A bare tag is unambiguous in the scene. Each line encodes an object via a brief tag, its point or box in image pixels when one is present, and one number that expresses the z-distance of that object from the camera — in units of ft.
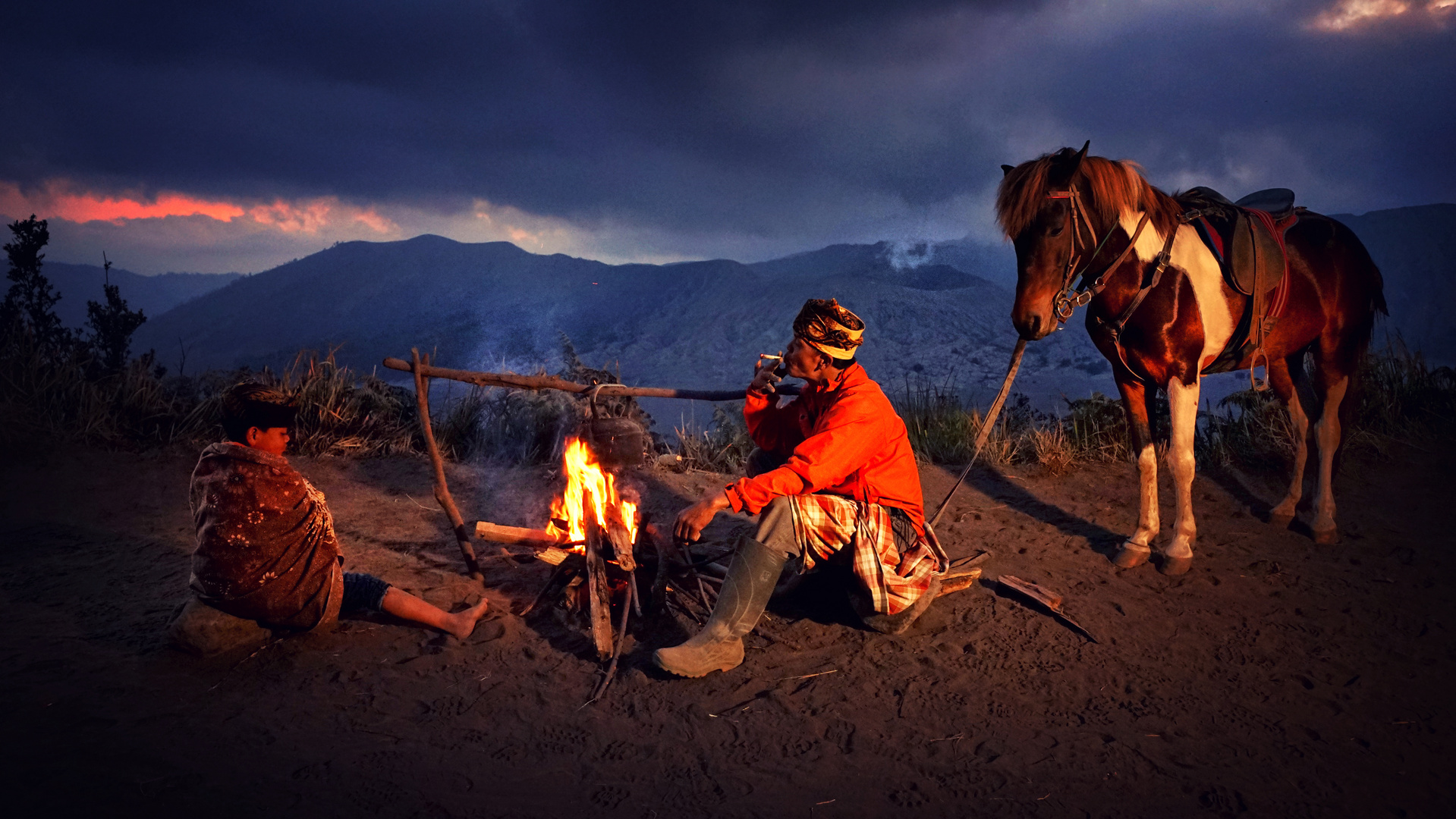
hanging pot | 12.34
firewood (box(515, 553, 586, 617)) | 13.33
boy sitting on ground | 10.34
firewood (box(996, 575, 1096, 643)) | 12.76
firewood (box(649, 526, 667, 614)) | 12.83
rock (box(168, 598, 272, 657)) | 10.64
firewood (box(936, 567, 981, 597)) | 13.29
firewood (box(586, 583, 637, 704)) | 10.45
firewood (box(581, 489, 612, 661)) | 11.48
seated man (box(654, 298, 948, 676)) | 10.08
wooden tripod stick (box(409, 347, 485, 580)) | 12.82
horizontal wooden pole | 12.26
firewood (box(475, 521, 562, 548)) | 13.97
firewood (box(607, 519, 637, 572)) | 12.24
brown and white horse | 13.52
